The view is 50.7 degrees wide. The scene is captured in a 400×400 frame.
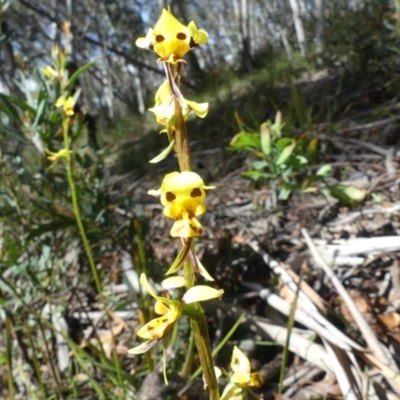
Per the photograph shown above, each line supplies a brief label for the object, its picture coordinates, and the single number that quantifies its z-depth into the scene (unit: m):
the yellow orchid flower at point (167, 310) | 0.14
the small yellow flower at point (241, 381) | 0.16
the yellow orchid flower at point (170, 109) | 0.15
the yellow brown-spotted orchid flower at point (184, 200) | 0.14
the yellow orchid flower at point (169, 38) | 0.15
